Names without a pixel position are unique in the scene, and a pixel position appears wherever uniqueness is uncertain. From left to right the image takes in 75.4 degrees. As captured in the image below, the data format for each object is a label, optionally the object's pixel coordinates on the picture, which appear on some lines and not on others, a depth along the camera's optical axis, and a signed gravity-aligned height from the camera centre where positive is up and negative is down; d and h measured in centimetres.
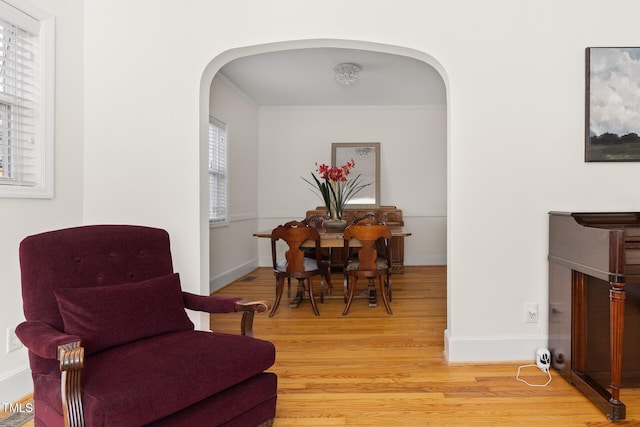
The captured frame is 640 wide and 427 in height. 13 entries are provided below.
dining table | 399 -32
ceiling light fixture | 477 +164
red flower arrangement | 444 +25
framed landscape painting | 267 +71
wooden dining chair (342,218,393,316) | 384 -40
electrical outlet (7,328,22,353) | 223 -72
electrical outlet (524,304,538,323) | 275 -66
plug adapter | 264 -94
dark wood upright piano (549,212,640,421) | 210 -56
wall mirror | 692 +83
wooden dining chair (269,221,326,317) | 385 -46
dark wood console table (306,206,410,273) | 638 -13
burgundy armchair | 144 -58
